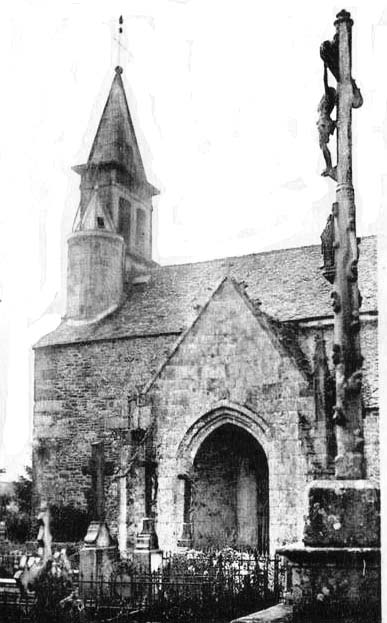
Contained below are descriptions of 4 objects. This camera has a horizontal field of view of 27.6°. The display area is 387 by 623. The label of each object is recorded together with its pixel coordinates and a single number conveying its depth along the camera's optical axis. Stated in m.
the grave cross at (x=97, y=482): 11.05
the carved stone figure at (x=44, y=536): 9.75
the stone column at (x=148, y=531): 11.30
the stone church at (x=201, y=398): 12.95
